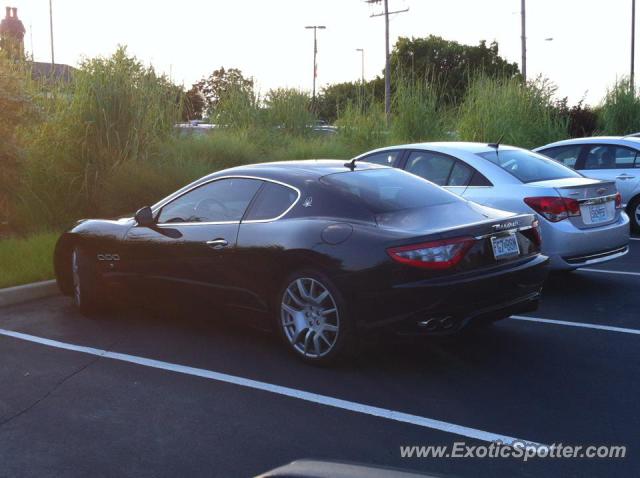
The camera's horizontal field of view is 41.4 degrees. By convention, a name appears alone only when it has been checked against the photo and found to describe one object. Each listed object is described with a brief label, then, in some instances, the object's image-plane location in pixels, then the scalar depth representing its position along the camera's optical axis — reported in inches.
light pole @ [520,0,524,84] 1444.4
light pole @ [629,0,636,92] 1839.9
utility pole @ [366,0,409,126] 1517.7
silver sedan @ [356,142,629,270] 324.2
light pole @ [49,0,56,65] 1827.0
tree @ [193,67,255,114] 880.9
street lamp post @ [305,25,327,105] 2422.0
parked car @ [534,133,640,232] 508.4
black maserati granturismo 220.2
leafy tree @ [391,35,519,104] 2549.2
